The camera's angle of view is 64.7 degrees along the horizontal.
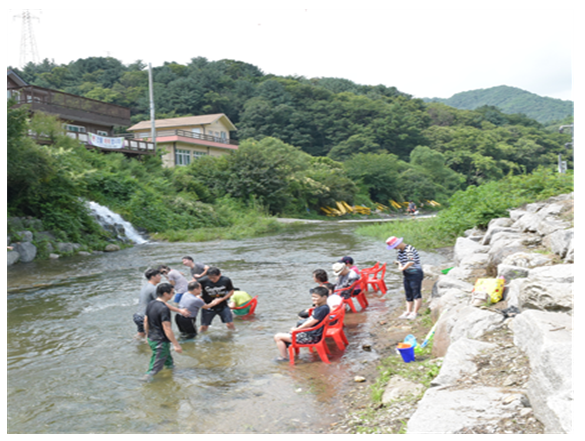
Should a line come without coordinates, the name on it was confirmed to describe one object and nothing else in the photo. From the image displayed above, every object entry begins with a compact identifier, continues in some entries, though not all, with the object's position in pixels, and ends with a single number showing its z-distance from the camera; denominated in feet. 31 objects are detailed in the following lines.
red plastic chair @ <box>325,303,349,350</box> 23.17
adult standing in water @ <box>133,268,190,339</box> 23.47
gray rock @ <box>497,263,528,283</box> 22.93
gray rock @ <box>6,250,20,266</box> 53.11
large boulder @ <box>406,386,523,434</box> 11.64
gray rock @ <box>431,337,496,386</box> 14.75
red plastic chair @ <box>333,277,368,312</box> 29.35
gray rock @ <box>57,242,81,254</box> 61.36
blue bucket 19.76
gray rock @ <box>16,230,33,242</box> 58.29
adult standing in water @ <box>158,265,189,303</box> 28.27
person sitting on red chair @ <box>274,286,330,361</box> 21.72
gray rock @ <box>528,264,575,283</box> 18.43
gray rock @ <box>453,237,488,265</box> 39.65
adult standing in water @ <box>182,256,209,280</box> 29.76
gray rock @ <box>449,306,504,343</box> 17.75
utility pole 114.83
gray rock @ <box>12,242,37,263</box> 55.93
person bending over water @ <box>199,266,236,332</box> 26.71
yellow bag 21.83
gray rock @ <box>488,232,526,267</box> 29.91
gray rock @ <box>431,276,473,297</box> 26.89
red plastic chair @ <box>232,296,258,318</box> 30.17
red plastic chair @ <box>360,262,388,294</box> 36.38
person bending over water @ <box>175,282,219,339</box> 24.49
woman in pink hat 27.58
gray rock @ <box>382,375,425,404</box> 15.89
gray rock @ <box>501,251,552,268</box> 25.07
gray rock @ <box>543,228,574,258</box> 24.39
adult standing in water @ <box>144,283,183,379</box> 19.74
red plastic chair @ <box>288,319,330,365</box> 21.68
